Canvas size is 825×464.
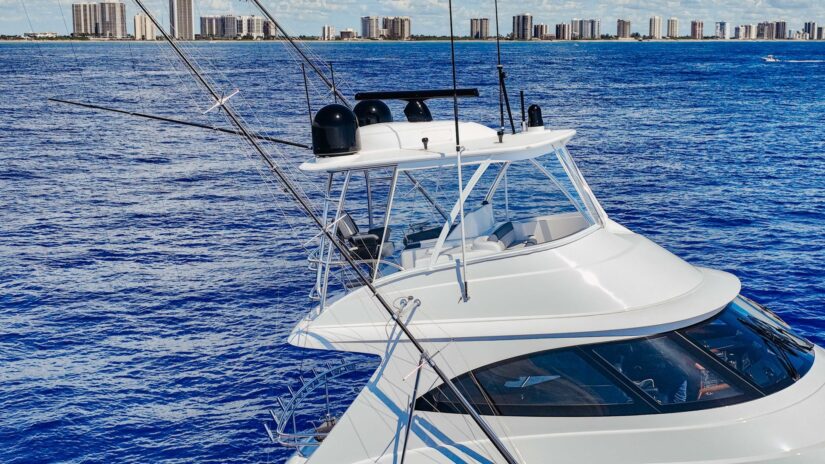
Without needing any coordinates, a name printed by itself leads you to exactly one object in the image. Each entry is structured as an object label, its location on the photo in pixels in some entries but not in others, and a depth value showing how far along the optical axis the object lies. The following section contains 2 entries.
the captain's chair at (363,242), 13.42
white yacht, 11.38
